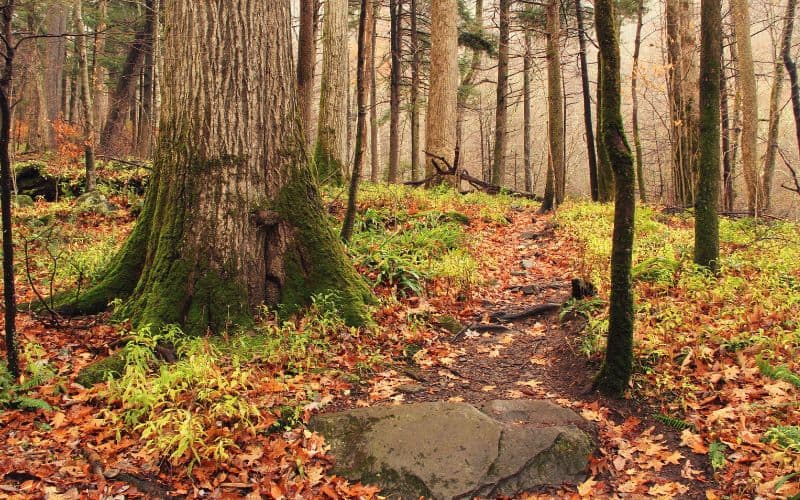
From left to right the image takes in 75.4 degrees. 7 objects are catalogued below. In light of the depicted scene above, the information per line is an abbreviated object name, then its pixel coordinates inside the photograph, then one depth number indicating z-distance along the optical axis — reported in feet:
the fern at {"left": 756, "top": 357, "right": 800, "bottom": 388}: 12.95
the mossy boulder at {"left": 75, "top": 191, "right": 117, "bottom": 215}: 32.22
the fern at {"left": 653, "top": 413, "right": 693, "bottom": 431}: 13.17
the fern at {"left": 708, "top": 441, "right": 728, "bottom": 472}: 11.46
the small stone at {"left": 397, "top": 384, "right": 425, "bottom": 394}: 15.60
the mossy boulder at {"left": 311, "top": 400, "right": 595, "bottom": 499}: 11.59
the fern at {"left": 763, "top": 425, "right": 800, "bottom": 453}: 10.84
